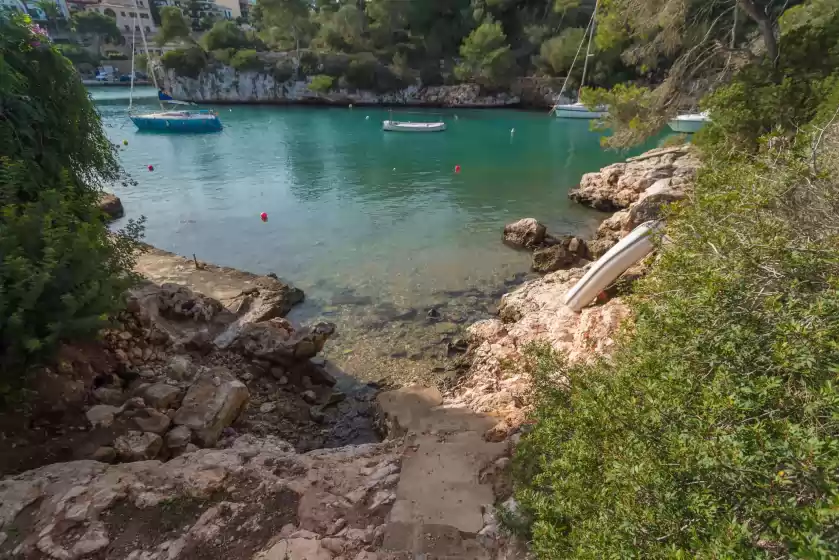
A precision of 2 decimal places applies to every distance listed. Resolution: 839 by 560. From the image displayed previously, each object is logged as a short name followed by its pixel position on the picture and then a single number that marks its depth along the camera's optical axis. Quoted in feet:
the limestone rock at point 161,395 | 22.65
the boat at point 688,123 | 108.06
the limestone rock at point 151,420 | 21.26
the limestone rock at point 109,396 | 22.15
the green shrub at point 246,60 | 192.44
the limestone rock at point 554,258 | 49.60
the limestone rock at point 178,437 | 21.38
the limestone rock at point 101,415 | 20.54
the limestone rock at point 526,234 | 55.83
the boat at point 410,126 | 126.41
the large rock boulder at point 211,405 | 22.67
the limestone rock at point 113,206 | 66.59
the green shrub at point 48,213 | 18.39
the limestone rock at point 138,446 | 19.71
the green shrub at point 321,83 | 187.52
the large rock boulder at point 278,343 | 32.09
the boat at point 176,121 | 123.95
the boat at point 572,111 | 147.23
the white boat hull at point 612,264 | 30.27
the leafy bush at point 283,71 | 195.21
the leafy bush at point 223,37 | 205.57
